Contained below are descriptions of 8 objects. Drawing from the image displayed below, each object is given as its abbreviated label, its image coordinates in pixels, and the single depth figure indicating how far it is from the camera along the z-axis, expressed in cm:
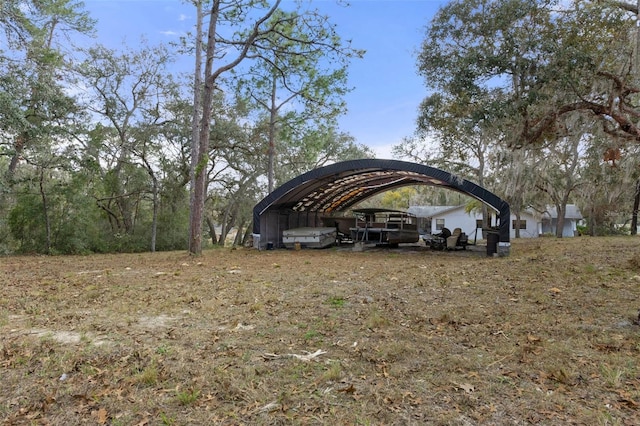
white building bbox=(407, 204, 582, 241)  3453
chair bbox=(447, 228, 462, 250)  1605
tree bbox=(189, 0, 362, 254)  1174
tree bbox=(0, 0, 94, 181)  995
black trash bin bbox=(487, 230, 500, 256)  1341
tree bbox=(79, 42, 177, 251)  1641
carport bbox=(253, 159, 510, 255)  1311
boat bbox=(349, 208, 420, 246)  1683
